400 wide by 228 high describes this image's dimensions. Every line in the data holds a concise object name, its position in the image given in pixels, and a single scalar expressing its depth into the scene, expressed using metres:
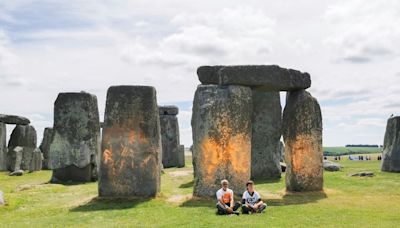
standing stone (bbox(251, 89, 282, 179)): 22.94
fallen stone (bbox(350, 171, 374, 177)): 23.33
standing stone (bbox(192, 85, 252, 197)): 15.59
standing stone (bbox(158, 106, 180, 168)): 33.03
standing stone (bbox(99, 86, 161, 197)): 16.09
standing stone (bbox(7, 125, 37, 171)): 30.86
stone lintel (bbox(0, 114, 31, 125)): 31.66
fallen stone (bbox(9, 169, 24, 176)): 27.70
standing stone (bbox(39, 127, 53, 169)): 34.09
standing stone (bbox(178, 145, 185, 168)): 33.16
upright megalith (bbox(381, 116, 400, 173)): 25.50
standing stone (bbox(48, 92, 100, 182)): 23.02
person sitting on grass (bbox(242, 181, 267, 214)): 13.32
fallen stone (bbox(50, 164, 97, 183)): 23.19
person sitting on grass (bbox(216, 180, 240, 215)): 13.04
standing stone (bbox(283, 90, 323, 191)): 17.69
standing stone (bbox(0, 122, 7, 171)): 30.50
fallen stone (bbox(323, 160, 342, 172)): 27.52
